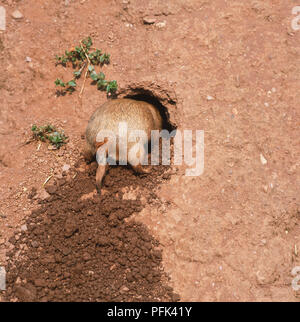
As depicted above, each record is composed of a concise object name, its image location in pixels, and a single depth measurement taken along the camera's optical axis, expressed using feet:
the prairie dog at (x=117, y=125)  10.57
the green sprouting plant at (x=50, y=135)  11.94
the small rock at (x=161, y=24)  12.40
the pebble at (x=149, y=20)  12.51
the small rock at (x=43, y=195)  11.24
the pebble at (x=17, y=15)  13.03
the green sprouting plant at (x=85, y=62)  12.31
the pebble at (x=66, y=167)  11.74
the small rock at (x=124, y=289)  9.80
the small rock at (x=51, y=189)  11.20
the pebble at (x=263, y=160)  10.87
